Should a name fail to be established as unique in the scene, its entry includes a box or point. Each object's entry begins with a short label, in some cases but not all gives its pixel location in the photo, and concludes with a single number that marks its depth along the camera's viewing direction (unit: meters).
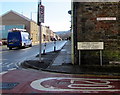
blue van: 20.51
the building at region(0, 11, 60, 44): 46.33
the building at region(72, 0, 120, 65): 8.46
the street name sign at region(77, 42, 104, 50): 8.48
